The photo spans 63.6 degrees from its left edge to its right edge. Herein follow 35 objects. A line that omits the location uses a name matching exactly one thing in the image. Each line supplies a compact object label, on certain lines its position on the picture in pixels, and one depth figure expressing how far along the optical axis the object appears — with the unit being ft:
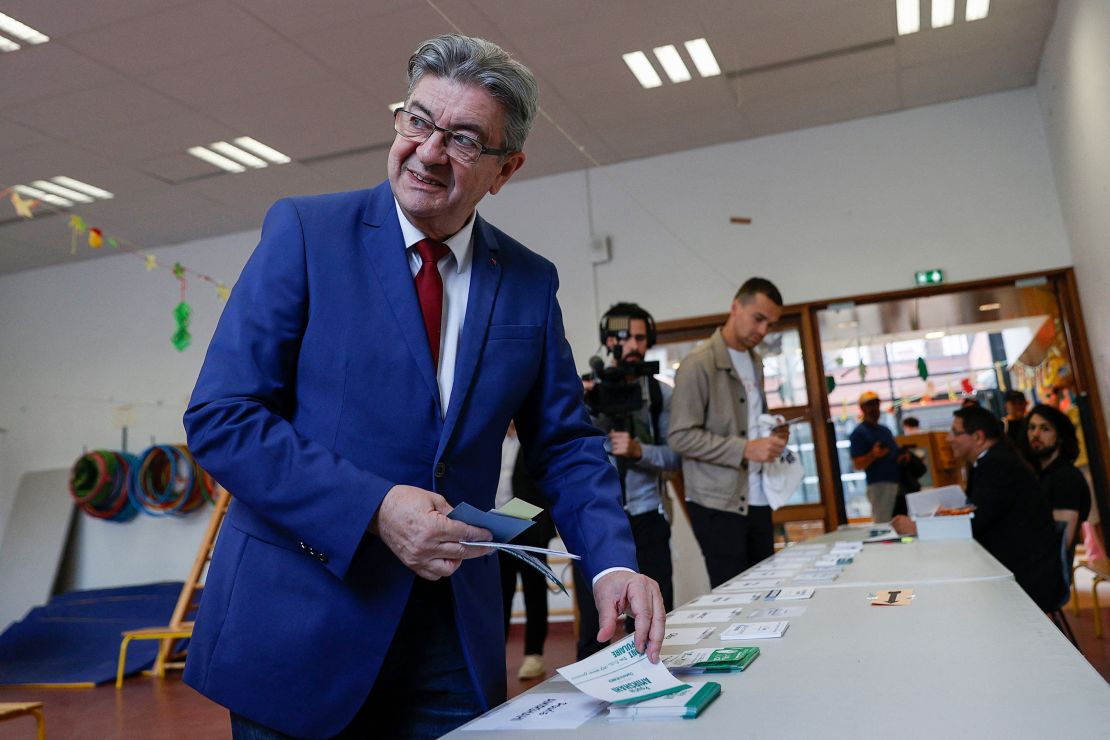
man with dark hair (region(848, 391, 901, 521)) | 21.11
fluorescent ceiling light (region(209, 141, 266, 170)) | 18.02
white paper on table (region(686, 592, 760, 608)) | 5.47
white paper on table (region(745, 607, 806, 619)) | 4.84
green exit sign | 18.04
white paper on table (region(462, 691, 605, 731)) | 2.89
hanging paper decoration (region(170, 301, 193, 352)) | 19.67
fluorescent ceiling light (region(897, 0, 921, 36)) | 14.43
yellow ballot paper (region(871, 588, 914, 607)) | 5.00
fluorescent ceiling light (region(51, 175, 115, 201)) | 19.27
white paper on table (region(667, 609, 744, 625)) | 4.87
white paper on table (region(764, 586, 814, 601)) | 5.51
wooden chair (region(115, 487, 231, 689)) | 15.90
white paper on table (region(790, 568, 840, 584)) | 6.33
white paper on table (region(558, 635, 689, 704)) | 3.00
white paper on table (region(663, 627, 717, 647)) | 4.24
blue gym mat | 17.02
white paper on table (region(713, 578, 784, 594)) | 6.12
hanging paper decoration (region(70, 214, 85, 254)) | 22.19
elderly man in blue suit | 3.29
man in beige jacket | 10.06
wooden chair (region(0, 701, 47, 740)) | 7.91
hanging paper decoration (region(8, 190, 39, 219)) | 12.28
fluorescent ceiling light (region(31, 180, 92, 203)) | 19.27
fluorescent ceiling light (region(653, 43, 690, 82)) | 15.25
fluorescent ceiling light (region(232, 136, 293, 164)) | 17.81
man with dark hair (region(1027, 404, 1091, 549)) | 13.46
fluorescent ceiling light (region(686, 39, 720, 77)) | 15.14
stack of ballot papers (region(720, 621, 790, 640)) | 4.22
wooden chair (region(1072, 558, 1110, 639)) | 12.70
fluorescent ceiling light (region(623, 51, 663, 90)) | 15.44
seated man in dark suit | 10.10
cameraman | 9.38
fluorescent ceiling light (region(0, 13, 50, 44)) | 13.05
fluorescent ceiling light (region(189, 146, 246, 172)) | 18.17
